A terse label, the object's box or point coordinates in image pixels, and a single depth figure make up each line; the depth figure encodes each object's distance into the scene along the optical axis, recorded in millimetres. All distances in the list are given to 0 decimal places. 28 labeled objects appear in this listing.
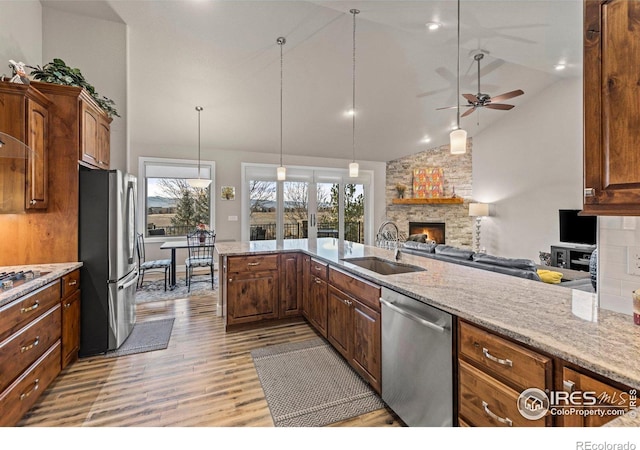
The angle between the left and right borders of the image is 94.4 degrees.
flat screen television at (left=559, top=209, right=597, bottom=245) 5172
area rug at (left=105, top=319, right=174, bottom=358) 2766
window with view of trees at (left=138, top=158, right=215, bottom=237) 6086
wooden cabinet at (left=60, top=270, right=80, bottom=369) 2322
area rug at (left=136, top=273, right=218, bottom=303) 4348
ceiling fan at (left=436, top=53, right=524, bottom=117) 4120
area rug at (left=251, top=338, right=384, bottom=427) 1932
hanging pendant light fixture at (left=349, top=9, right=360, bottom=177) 3276
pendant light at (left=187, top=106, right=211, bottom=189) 5142
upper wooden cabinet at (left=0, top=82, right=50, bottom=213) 2086
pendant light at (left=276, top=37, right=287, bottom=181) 3615
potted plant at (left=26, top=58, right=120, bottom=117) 2492
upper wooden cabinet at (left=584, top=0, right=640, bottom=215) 984
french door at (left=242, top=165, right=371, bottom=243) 6984
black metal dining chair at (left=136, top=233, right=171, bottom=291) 4695
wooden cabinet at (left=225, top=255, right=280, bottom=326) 3123
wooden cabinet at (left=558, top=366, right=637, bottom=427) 890
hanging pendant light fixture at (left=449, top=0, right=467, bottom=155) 2561
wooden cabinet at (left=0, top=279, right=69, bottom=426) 1652
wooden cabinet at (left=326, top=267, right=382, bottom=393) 2014
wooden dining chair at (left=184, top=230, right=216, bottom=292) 4785
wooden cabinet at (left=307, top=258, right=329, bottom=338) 2799
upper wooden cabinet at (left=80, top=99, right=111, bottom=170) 2561
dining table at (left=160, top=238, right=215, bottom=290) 4728
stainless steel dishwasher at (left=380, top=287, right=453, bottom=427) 1450
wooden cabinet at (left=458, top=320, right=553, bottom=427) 1080
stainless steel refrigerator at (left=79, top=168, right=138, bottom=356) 2586
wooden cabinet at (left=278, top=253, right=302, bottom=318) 3312
